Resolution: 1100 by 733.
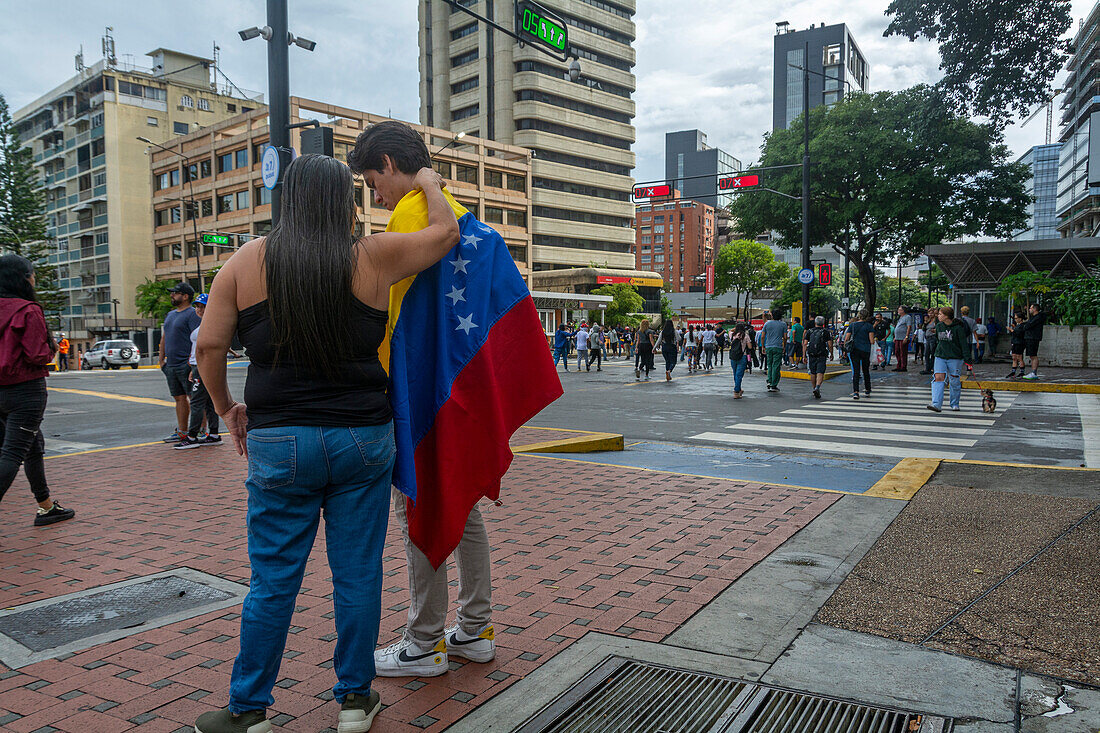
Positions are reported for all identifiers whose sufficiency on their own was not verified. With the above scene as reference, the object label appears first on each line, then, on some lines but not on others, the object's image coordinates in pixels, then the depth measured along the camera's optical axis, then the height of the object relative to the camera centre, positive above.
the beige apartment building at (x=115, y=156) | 70.56 +17.96
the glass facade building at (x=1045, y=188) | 123.69 +24.15
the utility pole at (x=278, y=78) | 7.84 +2.78
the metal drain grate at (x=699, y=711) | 2.46 -1.33
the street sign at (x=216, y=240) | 25.08 +3.32
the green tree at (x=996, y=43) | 10.05 +3.93
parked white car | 41.78 -1.03
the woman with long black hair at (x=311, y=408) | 2.32 -0.24
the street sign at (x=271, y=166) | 8.05 +1.89
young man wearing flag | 2.70 -0.23
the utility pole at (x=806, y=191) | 23.09 +4.35
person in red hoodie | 4.94 -0.24
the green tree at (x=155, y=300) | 58.62 +2.99
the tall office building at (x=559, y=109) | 73.62 +23.38
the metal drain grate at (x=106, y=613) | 3.16 -1.31
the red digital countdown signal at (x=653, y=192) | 24.48 +4.59
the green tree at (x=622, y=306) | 60.69 +2.01
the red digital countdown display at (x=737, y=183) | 23.27 +4.71
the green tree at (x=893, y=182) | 29.55 +5.94
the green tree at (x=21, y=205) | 50.12 +9.46
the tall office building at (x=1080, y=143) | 73.50 +19.81
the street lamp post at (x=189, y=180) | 61.38 +13.28
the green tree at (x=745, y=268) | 89.88 +7.35
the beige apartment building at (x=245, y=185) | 57.22 +12.85
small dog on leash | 11.95 -1.26
